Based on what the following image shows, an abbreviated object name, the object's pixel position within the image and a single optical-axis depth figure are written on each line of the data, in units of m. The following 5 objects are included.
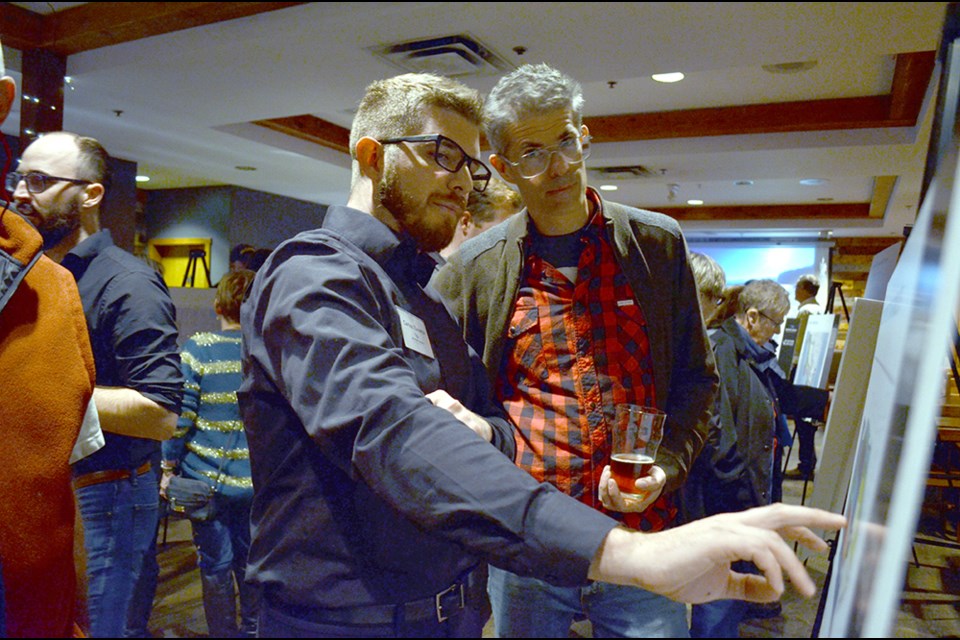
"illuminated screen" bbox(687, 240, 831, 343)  10.91
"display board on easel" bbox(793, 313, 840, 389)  4.07
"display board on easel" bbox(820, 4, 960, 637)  0.34
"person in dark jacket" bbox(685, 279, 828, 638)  2.23
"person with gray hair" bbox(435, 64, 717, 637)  1.42
